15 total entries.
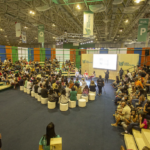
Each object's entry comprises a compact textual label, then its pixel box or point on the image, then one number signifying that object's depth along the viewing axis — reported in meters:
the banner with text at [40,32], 11.91
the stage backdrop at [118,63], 12.06
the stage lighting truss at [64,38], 17.27
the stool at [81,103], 6.38
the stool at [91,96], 7.44
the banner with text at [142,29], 9.28
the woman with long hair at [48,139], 2.70
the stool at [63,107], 5.83
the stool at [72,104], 6.24
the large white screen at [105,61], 12.50
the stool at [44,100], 6.67
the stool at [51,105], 6.08
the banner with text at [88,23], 8.52
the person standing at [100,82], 8.13
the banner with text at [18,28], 10.73
